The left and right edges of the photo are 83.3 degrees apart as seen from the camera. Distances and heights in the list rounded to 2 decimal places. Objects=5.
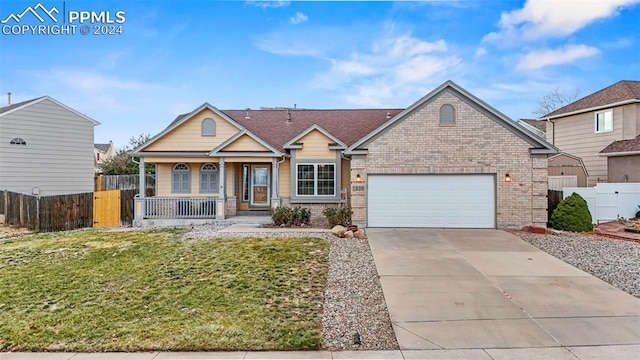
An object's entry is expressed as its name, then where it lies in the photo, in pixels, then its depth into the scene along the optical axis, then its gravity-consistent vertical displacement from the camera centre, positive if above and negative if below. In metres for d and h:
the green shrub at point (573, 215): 12.81 -1.31
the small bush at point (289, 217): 14.08 -1.46
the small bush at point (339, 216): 13.59 -1.38
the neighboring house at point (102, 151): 47.70 +4.07
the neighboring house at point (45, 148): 17.66 +1.69
